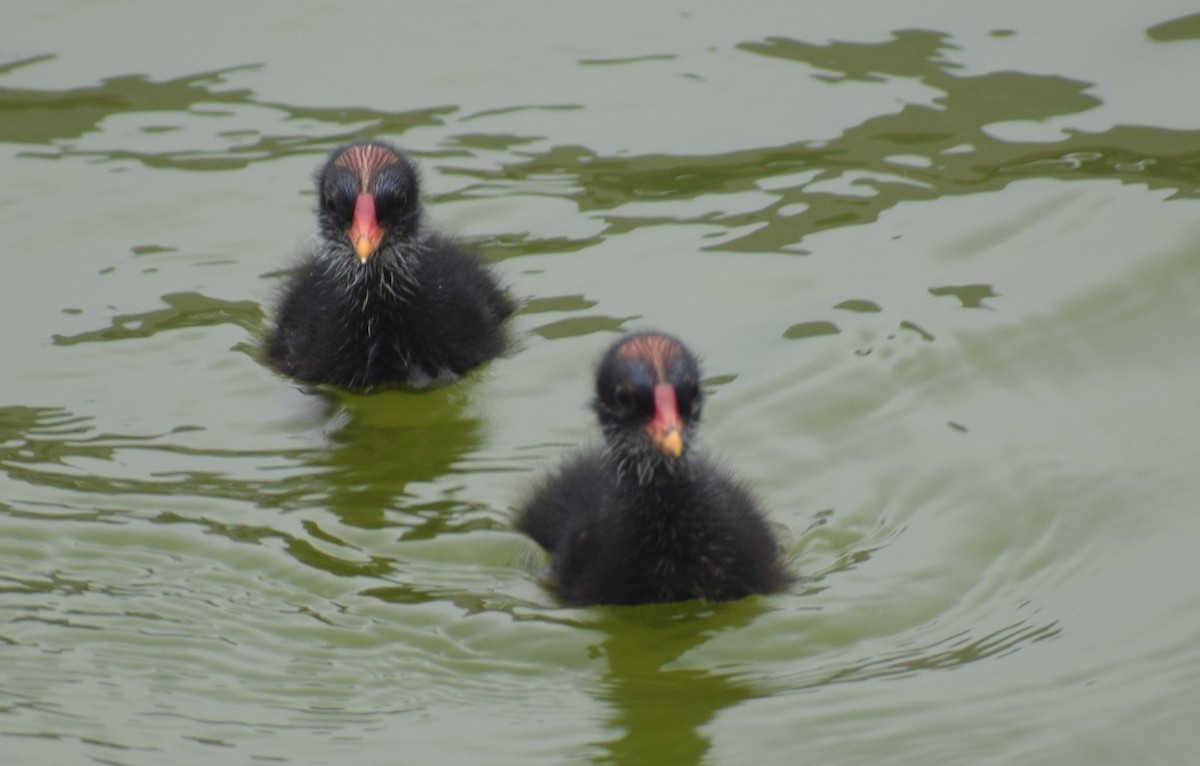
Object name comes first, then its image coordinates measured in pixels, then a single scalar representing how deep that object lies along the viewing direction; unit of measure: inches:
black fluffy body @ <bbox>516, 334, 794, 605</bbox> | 512.7
